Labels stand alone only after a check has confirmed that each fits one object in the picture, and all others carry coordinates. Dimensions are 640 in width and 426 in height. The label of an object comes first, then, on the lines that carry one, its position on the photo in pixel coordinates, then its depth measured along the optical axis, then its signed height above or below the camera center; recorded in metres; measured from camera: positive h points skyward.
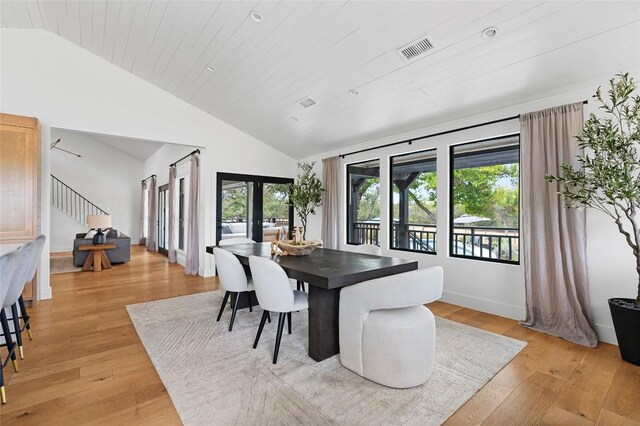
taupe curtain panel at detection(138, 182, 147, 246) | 10.04 -0.19
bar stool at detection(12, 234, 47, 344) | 2.29 -0.39
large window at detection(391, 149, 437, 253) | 4.51 +0.22
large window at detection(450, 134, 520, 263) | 3.66 +0.20
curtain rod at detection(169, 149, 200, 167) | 5.88 +1.31
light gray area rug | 1.76 -1.16
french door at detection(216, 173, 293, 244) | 5.86 +0.20
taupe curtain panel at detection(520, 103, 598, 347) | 2.87 -0.22
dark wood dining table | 2.18 -0.48
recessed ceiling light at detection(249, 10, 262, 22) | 2.92 +1.98
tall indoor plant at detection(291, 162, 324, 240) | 5.99 +0.44
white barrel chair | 1.97 -0.77
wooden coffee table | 6.02 -0.84
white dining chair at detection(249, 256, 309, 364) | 2.32 -0.59
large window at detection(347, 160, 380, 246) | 5.32 +0.24
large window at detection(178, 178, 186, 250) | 7.11 +0.08
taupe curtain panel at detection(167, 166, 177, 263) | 7.07 +0.00
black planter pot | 2.36 -0.93
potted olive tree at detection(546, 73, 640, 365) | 2.36 +0.31
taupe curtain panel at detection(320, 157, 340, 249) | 5.69 +0.25
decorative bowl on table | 3.02 -0.32
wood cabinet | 3.48 +0.44
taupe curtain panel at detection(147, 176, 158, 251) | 8.80 -0.08
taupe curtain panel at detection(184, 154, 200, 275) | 5.75 -0.21
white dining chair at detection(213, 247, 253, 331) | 2.89 -0.57
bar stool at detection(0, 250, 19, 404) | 1.65 -0.34
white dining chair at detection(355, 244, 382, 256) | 3.50 -0.41
